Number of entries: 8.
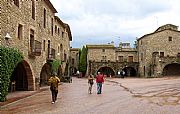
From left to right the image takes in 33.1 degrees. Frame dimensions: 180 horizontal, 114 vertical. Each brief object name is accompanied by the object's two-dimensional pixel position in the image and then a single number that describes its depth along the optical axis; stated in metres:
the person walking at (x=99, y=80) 20.45
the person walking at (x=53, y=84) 15.23
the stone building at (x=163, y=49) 50.80
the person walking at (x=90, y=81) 21.16
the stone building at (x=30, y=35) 17.44
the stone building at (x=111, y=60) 60.16
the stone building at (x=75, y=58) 79.50
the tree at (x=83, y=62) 67.00
